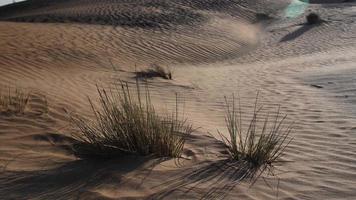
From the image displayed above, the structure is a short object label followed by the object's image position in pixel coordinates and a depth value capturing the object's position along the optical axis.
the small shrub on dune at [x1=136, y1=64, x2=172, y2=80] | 11.55
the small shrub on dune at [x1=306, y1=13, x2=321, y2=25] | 21.55
